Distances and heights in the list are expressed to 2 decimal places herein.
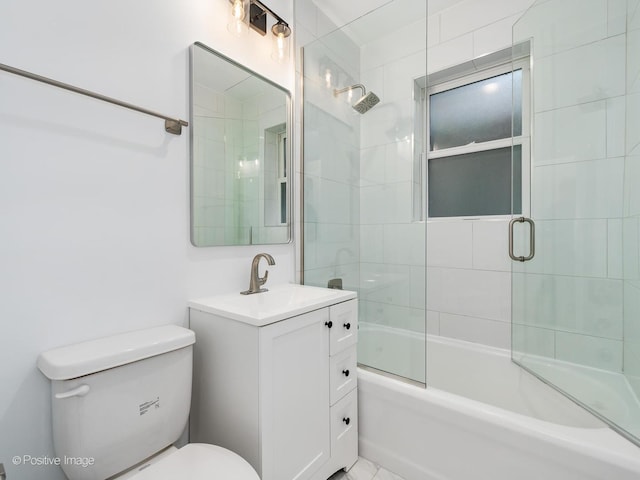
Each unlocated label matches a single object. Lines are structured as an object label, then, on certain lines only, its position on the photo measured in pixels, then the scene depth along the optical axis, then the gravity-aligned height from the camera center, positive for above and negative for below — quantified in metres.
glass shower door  1.28 +0.14
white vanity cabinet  0.98 -0.56
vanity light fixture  1.51 +1.12
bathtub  0.95 -0.79
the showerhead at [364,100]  1.84 +0.85
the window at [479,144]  1.79 +0.62
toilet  0.78 -0.51
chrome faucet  1.43 -0.21
